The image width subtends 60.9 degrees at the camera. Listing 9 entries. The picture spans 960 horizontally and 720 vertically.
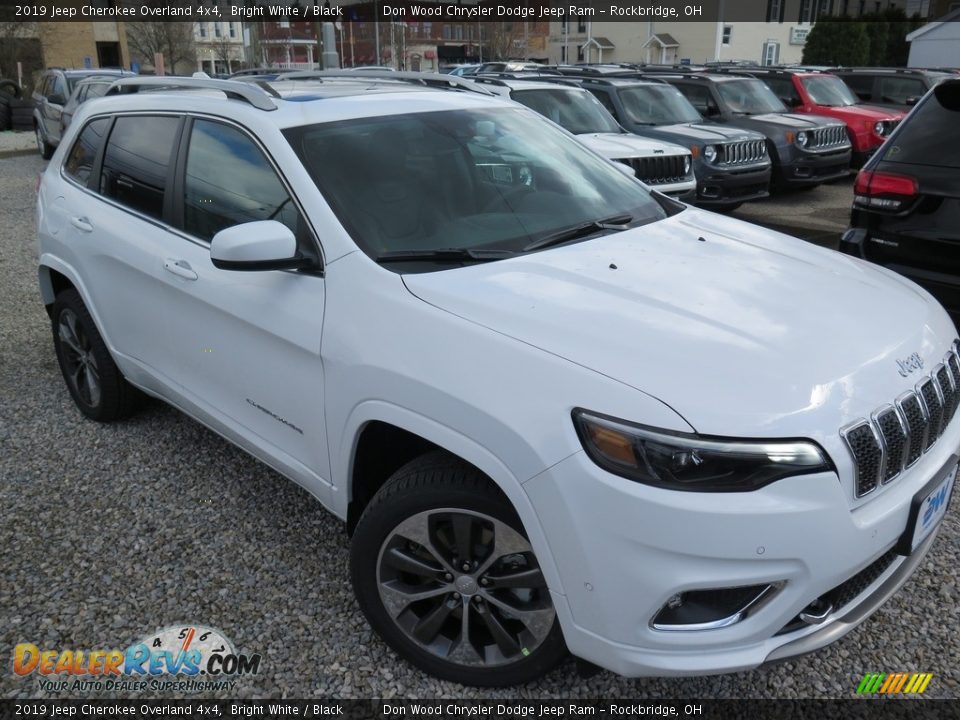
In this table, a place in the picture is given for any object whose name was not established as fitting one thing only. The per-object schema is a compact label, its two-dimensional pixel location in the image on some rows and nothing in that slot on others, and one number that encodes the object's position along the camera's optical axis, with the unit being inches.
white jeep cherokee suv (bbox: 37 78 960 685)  76.9
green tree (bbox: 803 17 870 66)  1635.1
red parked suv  493.4
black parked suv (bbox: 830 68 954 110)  568.4
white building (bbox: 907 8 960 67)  1432.1
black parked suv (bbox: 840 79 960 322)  153.4
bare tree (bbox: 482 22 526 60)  2295.8
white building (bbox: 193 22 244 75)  2470.0
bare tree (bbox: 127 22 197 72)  1823.3
